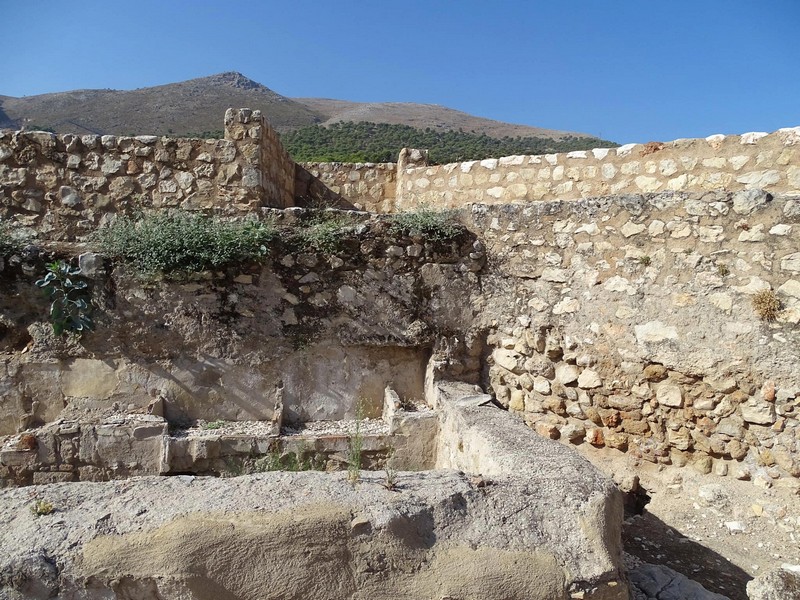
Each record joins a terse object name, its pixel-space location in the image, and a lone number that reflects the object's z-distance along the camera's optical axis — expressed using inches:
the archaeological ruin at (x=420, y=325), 165.0
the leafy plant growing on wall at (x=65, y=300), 183.8
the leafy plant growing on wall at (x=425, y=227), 205.8
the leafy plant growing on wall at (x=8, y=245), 185.5
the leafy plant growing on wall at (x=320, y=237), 200.4
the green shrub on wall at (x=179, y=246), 189.6
